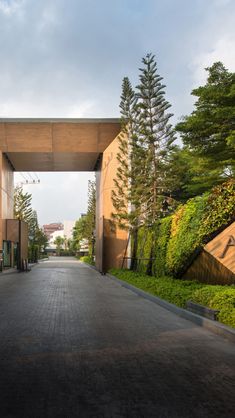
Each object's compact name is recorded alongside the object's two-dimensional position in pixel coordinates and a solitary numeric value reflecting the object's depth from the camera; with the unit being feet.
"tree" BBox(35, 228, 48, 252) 276.70
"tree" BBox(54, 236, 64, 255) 492.29
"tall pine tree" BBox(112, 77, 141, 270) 88.53
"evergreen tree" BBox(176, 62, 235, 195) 79.61
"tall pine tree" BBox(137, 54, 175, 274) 77.46
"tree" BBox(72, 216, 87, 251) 382.01
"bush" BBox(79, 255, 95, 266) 160.25
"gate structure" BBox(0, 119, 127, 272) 105.60
